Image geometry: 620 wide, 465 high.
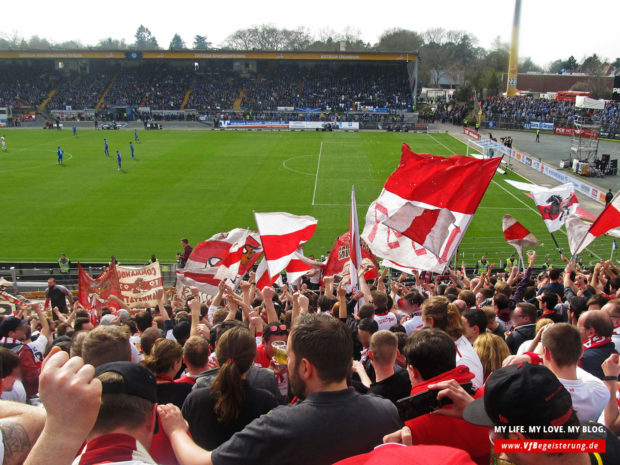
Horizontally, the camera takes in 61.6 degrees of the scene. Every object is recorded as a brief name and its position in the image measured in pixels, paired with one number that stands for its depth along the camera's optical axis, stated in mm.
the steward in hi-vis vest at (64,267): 19031
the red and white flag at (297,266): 11344
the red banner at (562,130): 56006
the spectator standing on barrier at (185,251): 17703
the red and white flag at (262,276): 11781
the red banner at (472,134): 49416
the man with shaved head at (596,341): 4891
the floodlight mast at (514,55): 84000
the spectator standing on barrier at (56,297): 13844
